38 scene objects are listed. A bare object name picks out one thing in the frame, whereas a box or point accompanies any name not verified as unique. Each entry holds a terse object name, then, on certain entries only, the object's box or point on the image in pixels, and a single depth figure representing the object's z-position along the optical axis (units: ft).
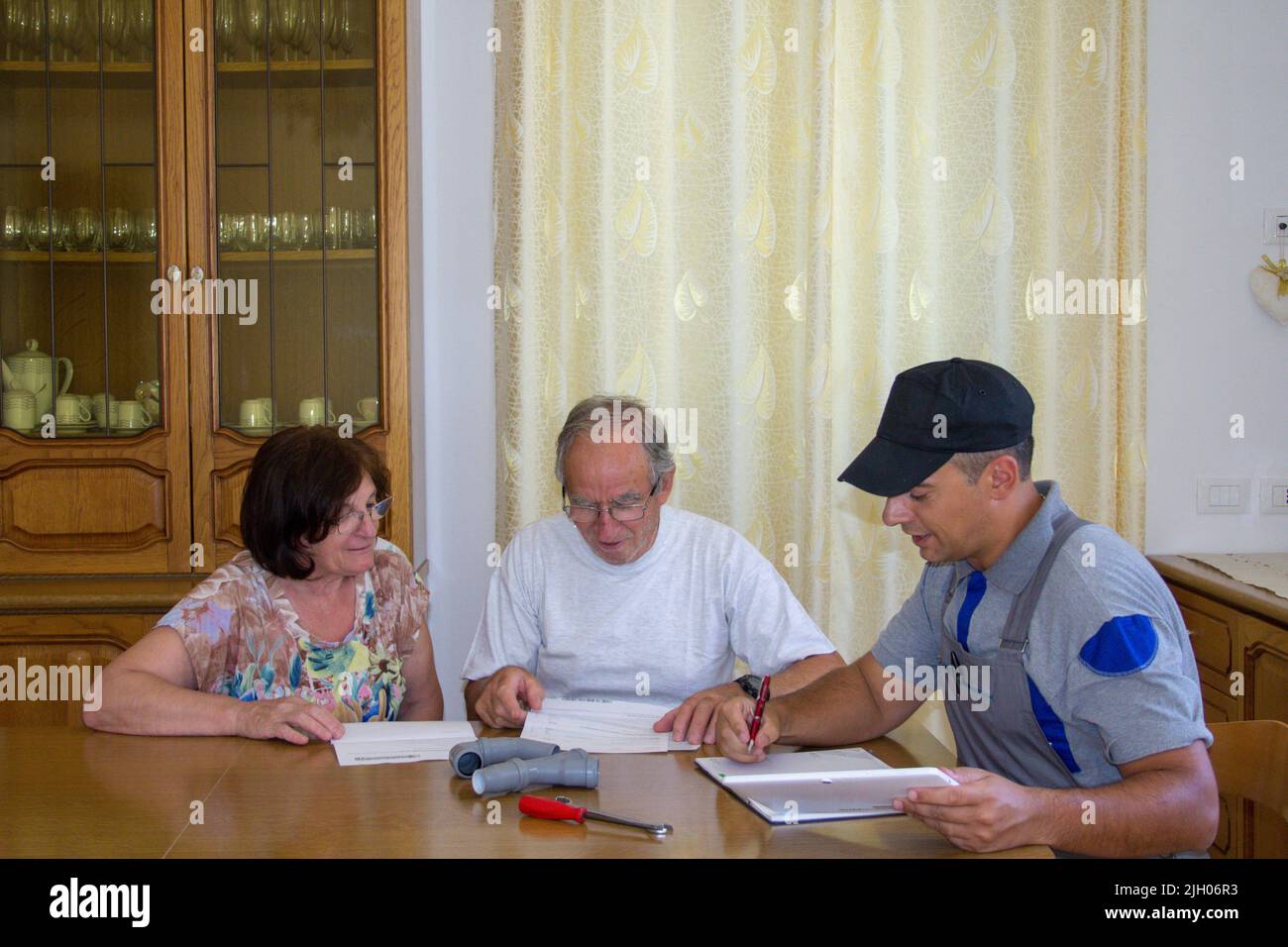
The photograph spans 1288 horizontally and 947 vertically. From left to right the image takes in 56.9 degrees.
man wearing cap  4.37
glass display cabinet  9.55
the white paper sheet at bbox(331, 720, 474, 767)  5.42
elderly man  6.97
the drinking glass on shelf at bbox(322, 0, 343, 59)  9.67
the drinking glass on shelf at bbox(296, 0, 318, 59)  9.70
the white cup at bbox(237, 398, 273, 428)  9.73
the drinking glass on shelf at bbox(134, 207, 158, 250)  9.62
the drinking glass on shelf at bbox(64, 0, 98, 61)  9.62
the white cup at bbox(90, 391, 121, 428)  9.66
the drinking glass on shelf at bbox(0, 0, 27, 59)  9.65
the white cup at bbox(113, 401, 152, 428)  9.64
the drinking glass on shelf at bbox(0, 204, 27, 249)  9.71
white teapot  9.70
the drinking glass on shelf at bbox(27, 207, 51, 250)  9.72
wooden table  4.32
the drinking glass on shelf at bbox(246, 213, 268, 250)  9.67
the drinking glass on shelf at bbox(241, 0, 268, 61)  9.64
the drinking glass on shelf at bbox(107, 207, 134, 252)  9.63
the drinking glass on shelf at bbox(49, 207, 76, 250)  9.70
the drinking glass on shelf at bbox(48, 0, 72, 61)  9.66
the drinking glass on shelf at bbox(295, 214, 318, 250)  9.77
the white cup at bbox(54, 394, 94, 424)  9.68
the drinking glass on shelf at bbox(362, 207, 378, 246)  9.70
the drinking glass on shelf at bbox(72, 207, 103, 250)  9.66
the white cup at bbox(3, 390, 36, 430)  9.64
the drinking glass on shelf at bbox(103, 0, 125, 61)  9.57
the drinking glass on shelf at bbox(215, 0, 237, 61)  9.61
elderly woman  6.26
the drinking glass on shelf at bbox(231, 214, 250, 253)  9.64
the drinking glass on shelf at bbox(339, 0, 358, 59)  9.66
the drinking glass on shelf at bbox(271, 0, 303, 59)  9.70
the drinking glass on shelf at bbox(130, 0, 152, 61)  9.56
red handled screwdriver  4.53
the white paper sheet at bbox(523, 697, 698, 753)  5.59
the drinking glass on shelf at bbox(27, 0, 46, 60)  9.66
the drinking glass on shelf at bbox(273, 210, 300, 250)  9.74
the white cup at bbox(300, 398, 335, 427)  9.84
